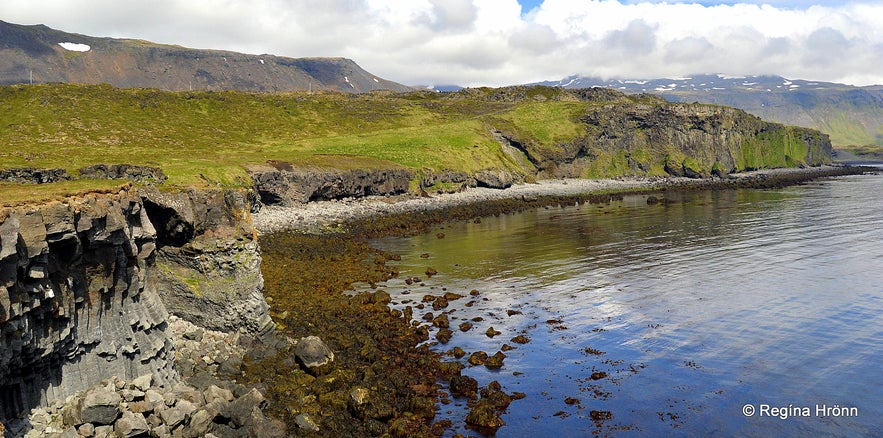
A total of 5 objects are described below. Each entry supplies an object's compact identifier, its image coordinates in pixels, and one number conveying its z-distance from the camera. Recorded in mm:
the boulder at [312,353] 27875
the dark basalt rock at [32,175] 54500
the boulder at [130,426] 19109
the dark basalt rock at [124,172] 66750
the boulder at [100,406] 18781
